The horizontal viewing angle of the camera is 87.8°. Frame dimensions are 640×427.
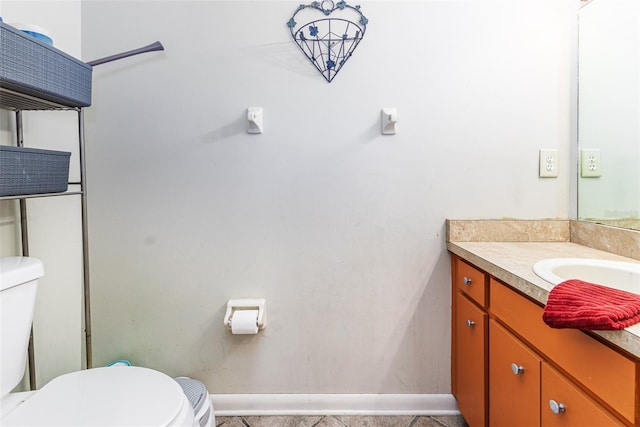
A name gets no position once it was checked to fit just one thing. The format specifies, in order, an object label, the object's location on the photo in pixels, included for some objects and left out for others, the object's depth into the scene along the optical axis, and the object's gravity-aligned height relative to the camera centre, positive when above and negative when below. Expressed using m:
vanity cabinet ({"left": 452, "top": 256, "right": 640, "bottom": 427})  0.68 -0.42
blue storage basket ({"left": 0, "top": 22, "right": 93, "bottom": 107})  0.92 +0.43
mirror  1.21 +0.36
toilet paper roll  1.39 -0.49
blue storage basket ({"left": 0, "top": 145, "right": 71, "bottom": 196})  0.96 +0.12
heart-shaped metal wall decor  1.46 +0.77
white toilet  0.86 -0.53
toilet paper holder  1.47 -0.45
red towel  0.64 -0.21
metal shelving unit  1.19 +0.11
